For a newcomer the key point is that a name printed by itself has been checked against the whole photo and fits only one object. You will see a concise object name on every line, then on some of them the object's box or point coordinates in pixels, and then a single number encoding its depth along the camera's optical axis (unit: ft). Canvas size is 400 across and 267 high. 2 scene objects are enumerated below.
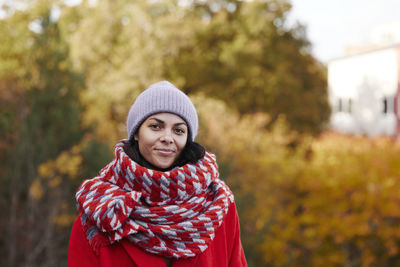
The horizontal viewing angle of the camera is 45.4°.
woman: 6.17
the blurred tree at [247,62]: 67.00
